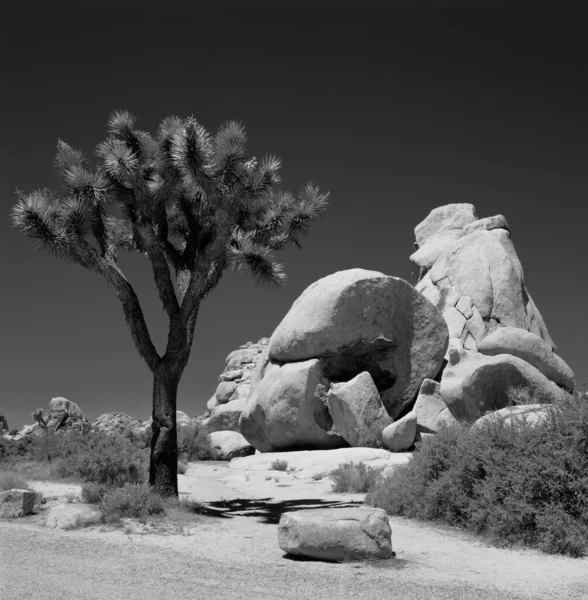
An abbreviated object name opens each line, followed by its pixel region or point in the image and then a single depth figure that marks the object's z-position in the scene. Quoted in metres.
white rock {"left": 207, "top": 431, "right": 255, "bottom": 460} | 27.20
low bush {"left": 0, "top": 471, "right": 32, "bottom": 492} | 14.25
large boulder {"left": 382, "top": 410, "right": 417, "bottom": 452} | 20.42
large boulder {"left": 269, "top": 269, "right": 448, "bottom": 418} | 24.19
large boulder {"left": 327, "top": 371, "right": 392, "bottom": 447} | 22.22
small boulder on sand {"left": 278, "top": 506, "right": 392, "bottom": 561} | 8.02
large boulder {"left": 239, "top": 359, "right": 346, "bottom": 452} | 23.58
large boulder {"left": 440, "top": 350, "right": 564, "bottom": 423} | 19.58
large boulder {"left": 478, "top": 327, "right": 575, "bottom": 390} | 21.70
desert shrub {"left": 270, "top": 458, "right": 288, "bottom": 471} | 20.66
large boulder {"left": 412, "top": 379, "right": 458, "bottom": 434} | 21.61
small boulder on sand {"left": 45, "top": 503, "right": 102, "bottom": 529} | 10.50
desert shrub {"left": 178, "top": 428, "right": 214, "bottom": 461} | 26.61
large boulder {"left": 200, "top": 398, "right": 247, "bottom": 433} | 31.81
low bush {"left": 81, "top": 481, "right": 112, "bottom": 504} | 11.60
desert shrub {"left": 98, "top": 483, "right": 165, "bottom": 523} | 10.68
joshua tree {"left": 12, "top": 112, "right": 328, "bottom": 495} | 13.12
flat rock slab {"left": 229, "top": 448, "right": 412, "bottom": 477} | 19.08
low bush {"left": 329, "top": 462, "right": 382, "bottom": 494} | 14.90
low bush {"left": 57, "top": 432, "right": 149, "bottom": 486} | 16.19
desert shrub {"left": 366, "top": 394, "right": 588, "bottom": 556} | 9.26
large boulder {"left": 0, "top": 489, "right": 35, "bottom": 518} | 11.64
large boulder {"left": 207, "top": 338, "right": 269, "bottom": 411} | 43.22
